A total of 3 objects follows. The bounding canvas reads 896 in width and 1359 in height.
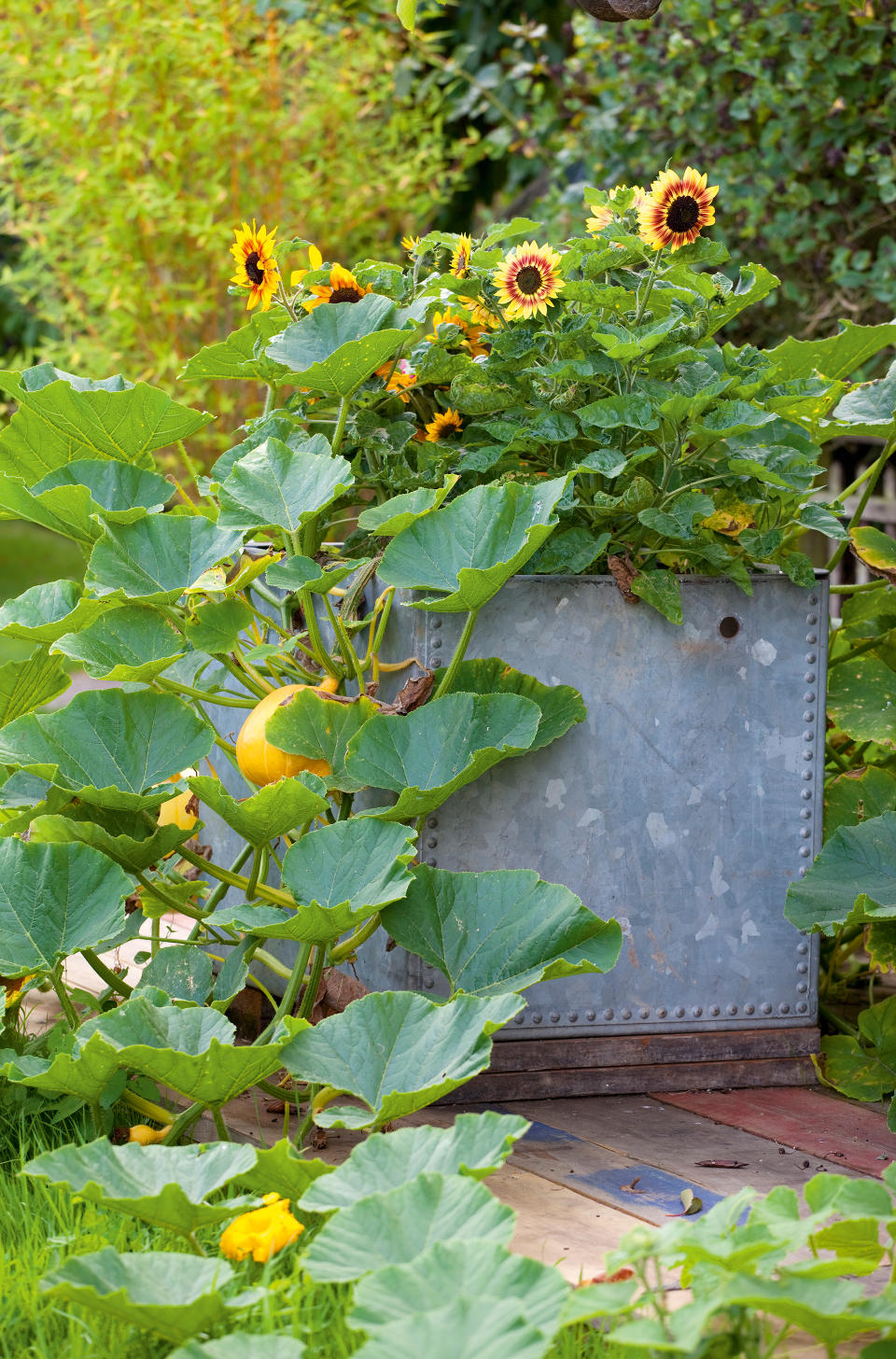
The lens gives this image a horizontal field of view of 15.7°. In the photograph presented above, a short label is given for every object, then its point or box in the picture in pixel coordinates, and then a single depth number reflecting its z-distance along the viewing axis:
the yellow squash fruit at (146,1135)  4.15
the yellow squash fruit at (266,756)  4.41
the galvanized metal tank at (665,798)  4.45
